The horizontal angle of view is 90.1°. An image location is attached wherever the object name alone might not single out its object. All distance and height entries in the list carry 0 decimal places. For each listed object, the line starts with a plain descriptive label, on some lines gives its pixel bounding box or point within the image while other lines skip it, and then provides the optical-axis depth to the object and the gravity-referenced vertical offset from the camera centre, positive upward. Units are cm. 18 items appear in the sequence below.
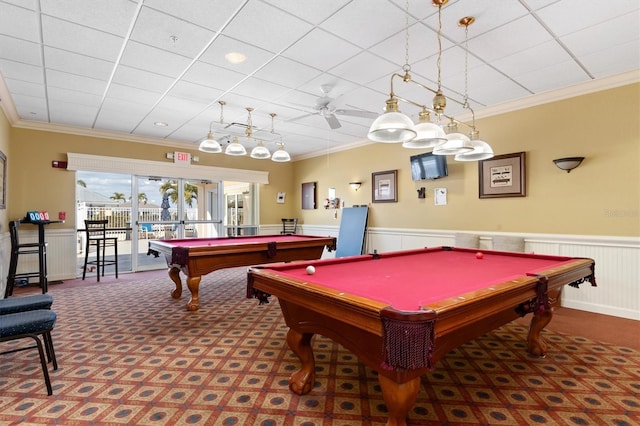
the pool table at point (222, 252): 374 -51
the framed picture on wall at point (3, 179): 438 +49
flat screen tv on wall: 505 +74
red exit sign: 674 +119
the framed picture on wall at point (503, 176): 429 +50
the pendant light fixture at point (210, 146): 407 +86
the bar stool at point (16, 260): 435 -67
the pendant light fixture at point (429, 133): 218 +60
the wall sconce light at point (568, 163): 376 +58
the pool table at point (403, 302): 133 -46
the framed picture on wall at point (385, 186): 592 +49
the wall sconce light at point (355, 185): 663 +57
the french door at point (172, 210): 647 +7
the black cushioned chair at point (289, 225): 820 -33
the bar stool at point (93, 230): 555 -29
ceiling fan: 378 +128
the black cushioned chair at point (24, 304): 240 -70
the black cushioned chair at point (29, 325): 201 -72
